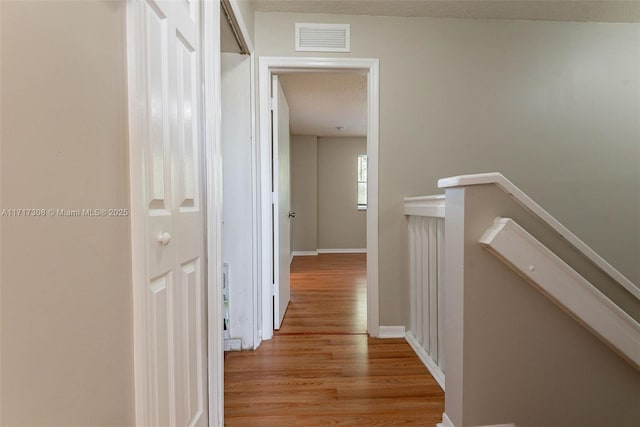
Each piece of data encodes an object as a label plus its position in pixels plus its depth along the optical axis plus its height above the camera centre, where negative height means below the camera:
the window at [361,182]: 6.65 +0.38
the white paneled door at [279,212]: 2.47 -0.10
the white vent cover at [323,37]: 2.36 +1.23
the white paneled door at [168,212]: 0.83 -0.04
